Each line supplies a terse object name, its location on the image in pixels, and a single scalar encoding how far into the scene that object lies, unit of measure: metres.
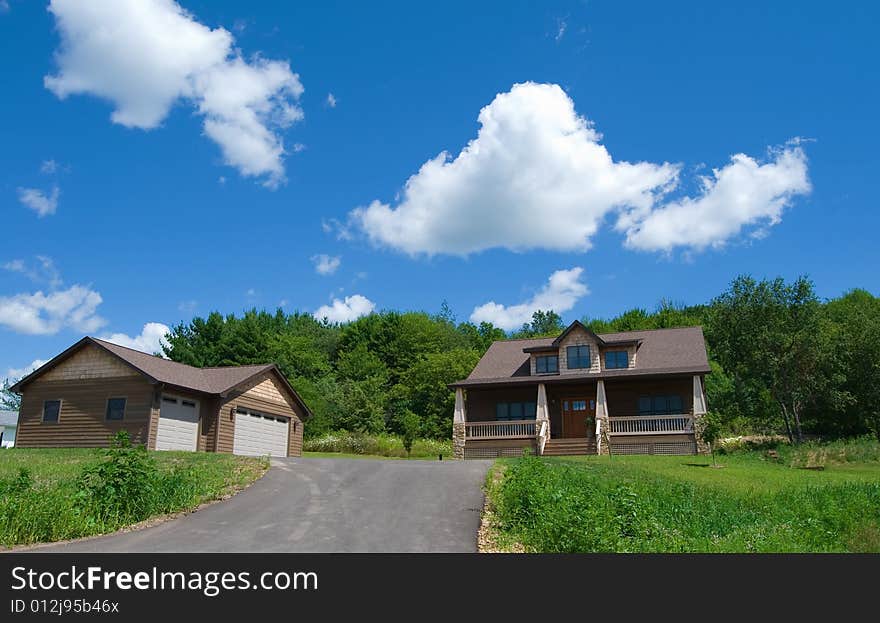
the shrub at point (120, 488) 12.60
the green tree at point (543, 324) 81.19
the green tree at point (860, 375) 35.78
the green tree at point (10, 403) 90.78
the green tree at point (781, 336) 34.00
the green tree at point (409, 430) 33.97
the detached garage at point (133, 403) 27.22
